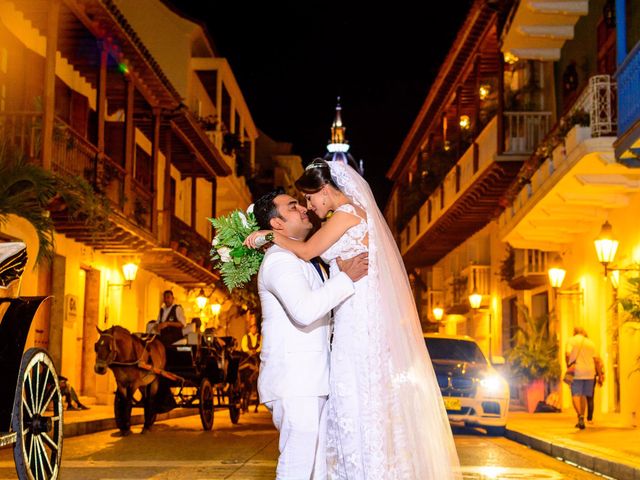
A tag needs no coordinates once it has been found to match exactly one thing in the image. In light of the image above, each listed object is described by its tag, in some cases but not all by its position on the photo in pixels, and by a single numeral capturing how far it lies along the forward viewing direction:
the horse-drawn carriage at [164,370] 15.66
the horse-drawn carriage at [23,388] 7.20
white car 17.52
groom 5.36
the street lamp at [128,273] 24.92
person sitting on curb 19.43
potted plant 24.52
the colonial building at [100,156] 18.38
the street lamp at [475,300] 29.52
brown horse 15.44
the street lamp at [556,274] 22.28
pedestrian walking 18.38
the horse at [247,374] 23.20
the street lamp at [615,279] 19.08
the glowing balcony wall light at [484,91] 31.06
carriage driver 17.88
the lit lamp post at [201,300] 32.66
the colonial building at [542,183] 19.06
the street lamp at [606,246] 18.16
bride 5.64
